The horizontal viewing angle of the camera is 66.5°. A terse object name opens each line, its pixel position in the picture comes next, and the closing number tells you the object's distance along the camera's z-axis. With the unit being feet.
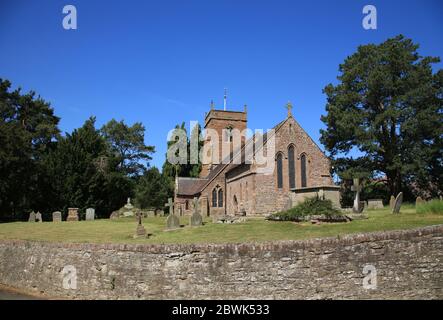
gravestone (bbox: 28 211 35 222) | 93.11
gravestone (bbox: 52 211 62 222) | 93.20
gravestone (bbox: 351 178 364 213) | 58.61
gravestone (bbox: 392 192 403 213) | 57.67
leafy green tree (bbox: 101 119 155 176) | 199.72
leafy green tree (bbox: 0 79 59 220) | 98.37
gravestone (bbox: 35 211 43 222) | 94.02
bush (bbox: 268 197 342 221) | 50.80
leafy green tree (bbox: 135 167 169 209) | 137.80
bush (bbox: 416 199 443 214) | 49.65
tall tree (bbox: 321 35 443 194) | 105.09
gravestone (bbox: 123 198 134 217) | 110.69
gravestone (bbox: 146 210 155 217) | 112.04
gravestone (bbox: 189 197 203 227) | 58.85
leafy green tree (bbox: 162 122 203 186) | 176.76
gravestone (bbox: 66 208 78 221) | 97.69
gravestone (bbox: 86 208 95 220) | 103.55
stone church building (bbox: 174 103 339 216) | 94.94
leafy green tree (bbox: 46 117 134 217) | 121.60
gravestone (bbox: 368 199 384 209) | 86.48
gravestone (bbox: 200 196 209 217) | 109.66
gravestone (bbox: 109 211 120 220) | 109.26
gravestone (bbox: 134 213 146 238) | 51.16
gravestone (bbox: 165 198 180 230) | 57.00
